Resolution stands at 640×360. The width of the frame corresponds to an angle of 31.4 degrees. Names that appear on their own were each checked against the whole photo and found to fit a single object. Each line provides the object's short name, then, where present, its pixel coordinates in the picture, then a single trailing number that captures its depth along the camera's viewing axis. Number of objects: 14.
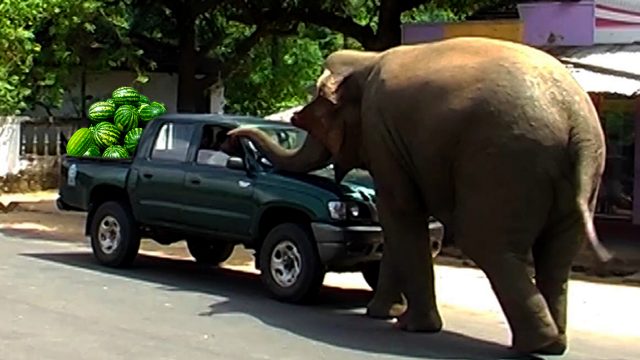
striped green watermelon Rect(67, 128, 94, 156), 18.64
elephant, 9.05
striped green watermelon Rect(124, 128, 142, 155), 18.17
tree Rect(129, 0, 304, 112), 23.12
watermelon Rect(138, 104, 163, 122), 19.56
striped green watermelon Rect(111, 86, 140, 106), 19.61
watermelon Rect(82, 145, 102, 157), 18.28
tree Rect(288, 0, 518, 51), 18.88
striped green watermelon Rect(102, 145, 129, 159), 17.86
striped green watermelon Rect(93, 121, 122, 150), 18.64
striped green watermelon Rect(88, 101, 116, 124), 19.33
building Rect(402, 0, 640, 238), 14.73
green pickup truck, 11.21
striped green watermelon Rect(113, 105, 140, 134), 19.08
